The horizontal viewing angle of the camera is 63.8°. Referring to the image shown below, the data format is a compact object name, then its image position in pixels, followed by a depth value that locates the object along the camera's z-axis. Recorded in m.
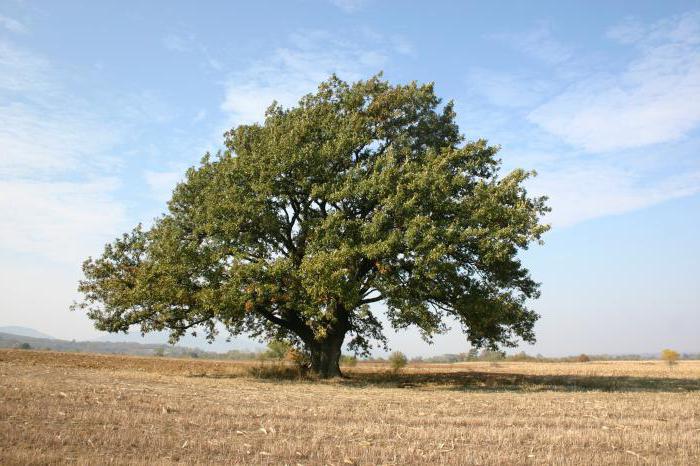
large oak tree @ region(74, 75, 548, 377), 24.44
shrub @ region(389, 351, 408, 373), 41.14
